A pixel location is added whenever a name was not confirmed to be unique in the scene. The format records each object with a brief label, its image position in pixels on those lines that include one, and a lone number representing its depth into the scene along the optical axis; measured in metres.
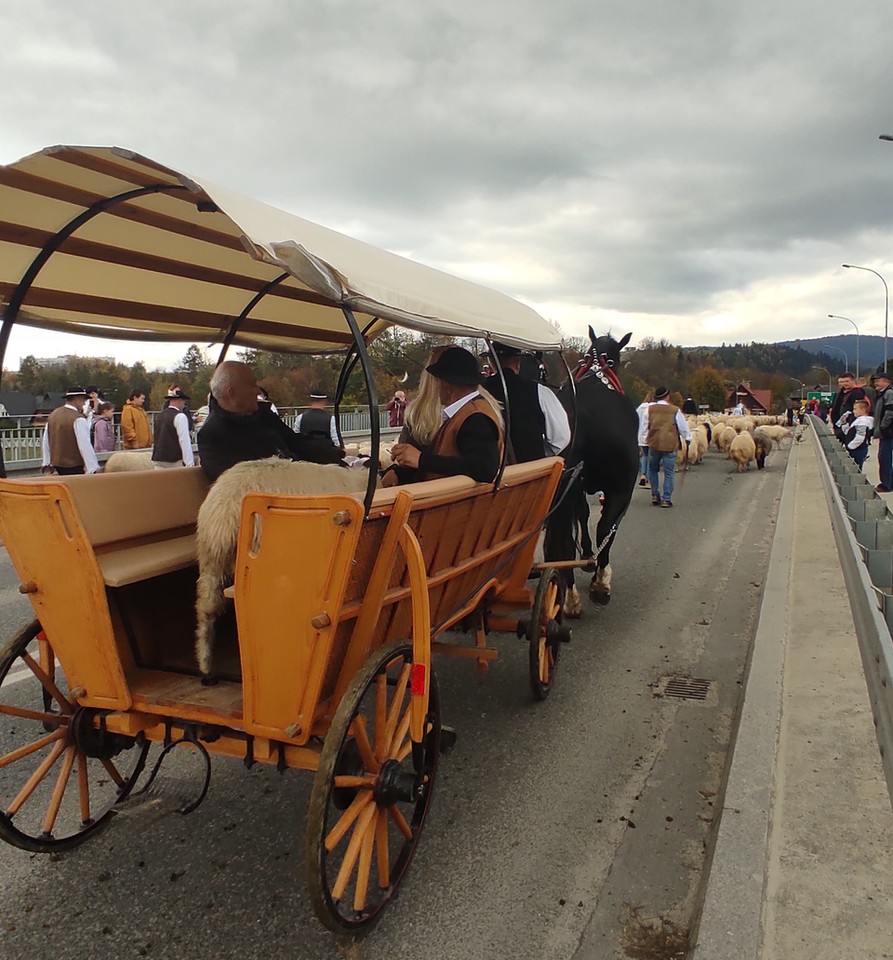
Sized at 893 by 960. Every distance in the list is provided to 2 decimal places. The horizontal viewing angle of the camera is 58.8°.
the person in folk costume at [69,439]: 10.14
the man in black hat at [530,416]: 5.31
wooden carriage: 2.56
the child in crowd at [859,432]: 13.98
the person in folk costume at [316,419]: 8.28
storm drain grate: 4.94
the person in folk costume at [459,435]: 3.64
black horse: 6.59
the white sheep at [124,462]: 6.43
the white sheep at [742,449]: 18.78
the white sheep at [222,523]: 2.80
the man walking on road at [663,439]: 12.95
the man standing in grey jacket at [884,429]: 13.21
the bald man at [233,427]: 4.04
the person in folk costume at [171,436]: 10.35
